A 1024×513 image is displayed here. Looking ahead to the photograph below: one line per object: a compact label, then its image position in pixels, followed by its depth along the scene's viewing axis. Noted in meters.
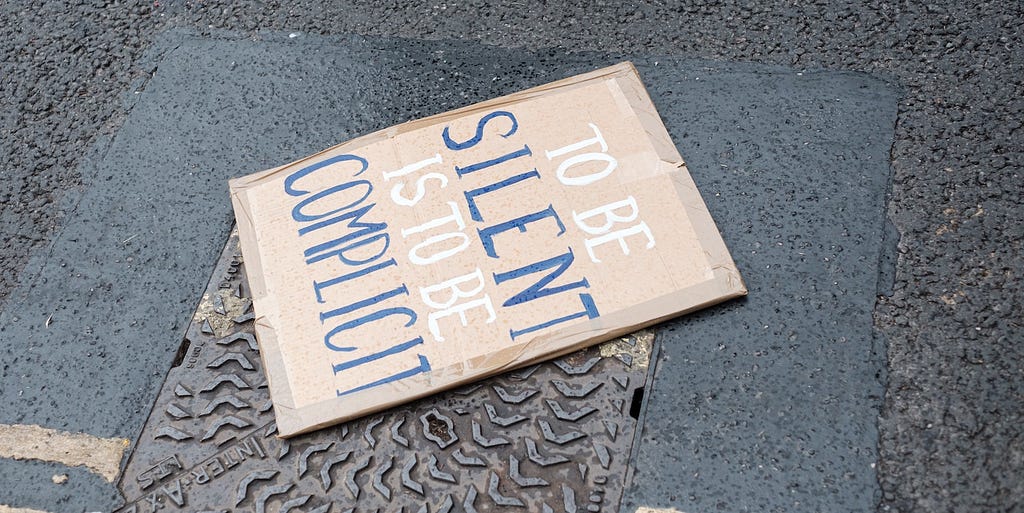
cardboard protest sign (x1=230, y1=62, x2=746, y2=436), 2.04
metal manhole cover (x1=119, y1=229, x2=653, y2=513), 1.88
